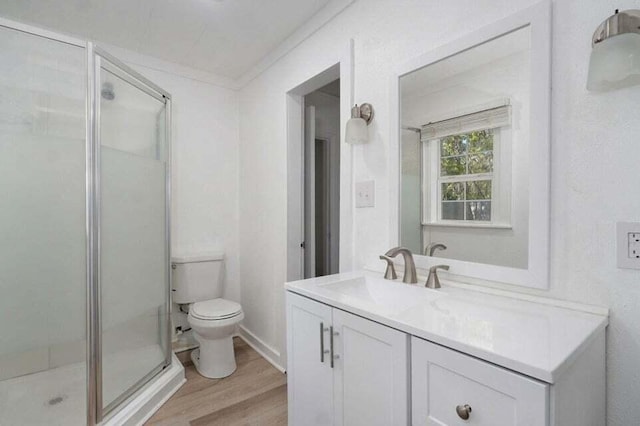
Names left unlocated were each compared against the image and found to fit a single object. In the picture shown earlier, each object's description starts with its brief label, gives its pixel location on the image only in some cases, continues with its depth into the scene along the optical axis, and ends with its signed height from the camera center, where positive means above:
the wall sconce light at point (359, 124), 1.58 +0.44
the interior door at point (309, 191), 2.50 +0.15
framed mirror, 1.02 +0.23
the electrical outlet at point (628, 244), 0.85 -0.10
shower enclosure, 1.59 -0.14
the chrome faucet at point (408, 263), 1.34 -0.23
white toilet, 2.13 -0.72
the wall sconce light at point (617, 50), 0.79 +0.42
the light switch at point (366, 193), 1.60 +0.09
